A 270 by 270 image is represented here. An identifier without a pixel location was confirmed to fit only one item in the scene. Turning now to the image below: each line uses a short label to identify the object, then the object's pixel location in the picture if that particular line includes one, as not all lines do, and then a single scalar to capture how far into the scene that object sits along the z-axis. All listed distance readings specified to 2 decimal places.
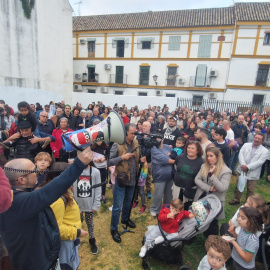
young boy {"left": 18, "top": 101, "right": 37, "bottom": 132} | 3.62
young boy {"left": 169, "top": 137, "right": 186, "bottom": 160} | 3.97
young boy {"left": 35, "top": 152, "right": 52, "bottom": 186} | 2.49
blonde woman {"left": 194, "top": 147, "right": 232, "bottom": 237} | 2.94
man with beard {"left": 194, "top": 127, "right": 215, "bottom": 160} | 3.90
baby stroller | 2.62
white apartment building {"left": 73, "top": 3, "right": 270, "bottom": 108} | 19.12
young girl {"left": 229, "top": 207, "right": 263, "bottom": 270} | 2.11
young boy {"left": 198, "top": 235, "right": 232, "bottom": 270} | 1.92
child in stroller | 2.71
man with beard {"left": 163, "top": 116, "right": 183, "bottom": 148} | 5.25
